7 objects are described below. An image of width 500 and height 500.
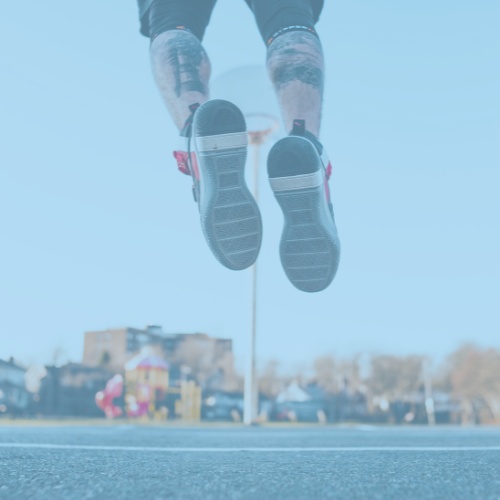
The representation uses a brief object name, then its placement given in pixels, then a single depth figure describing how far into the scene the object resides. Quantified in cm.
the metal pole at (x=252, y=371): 591
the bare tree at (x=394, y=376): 2989
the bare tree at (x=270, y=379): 2805
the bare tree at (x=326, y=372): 2959
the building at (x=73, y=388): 1642
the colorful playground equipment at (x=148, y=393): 1441
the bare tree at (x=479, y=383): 3028
